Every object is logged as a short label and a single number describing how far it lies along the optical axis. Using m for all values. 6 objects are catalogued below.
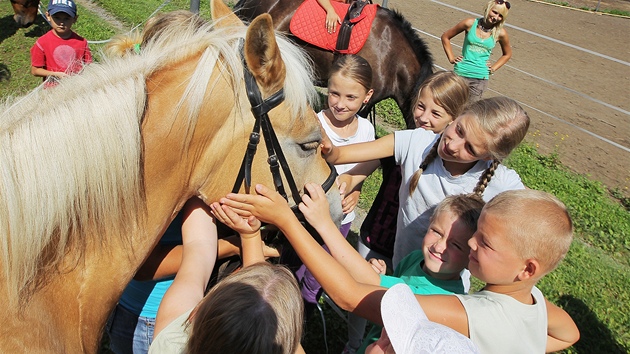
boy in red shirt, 4.61
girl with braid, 2.04
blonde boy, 1.47
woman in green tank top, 6.57
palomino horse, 1.29
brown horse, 5.88
